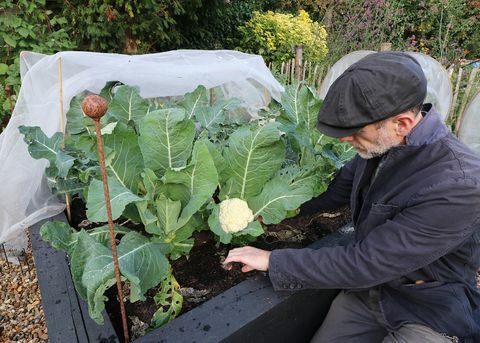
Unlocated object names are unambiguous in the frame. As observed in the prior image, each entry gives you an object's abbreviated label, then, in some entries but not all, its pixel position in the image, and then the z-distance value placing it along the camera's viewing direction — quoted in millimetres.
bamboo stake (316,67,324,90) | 4462
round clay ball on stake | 802
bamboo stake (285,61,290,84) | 4641
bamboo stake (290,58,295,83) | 4660
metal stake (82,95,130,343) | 803
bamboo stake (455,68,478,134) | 3625
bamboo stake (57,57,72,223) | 1656
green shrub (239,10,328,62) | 5829
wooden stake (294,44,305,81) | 4595
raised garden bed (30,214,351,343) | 1186
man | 1082
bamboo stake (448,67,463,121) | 3748
